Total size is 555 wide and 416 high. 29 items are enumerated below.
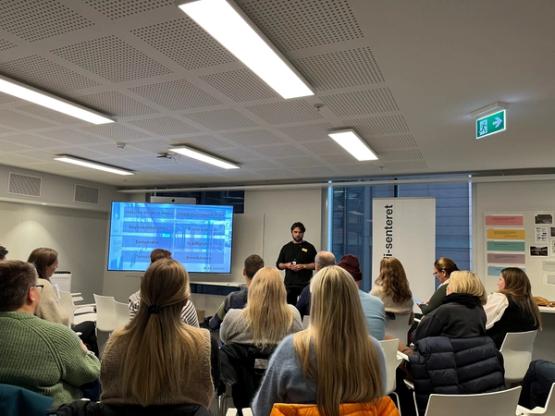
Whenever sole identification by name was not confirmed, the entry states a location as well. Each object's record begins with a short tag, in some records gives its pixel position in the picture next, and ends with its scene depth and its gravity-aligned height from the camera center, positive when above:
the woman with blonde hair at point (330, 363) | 1.46 -0.42
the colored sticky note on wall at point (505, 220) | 6.04 +0.45
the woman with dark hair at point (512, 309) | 3.89 -0.54
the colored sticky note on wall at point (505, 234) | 6.00 +0.25
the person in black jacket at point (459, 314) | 2.68 -0.41
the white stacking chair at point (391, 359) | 2.71 -0.76
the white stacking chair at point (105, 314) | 4.73 -0.86
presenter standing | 6.47 -0.30
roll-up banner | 6.41 +0.17
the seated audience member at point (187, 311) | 2.86 -0.50
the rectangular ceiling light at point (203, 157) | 5.22 +1.12
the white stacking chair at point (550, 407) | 2.03 -0.75
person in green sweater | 1.71 -0.47
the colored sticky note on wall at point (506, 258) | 5.99 -0.09
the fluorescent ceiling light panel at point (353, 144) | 4.31 +1.14
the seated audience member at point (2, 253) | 3.61 -0.17
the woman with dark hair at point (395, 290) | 4.01 -0.41
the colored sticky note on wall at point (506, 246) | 5.99 +0.08
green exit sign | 3.34 +1.04
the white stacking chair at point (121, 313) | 4.52 -0.81
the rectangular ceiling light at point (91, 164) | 6.02 +1.10
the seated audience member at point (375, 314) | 3.01 -0.48
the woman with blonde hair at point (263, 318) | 2.66 -0.48
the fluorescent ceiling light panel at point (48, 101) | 3.27 +1.14
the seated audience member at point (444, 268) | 4.58 -0.20
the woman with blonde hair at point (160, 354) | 1.56 -0.44
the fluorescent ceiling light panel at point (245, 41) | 2.13 +1.16
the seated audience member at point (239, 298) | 3.30 -0.44
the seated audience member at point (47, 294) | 2.74 -0.39
